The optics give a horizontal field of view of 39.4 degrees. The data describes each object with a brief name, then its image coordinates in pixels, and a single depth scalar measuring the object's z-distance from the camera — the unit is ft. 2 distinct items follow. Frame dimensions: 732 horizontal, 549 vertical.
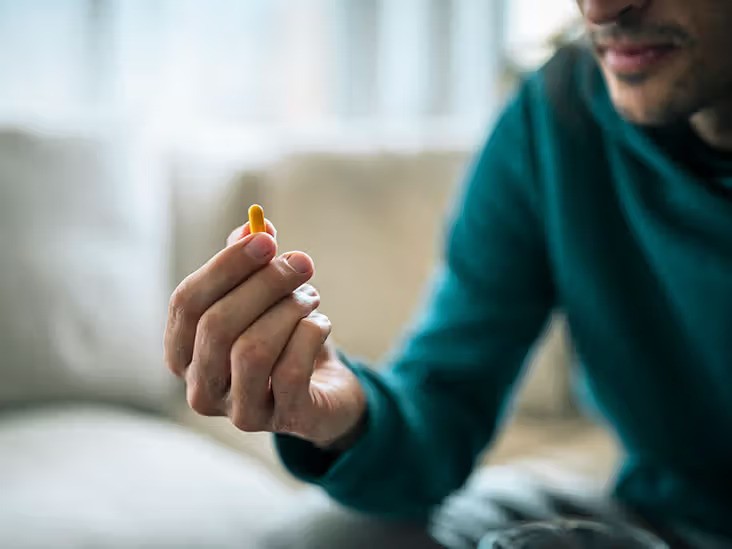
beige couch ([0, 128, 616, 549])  4.97
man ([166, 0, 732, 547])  2.81
